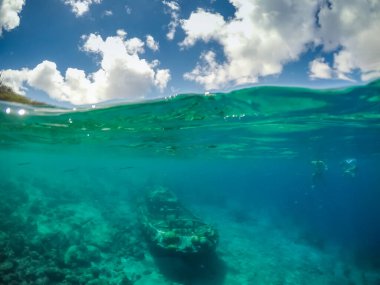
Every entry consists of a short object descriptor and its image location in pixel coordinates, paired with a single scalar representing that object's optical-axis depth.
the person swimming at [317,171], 24.94
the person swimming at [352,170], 22.20
